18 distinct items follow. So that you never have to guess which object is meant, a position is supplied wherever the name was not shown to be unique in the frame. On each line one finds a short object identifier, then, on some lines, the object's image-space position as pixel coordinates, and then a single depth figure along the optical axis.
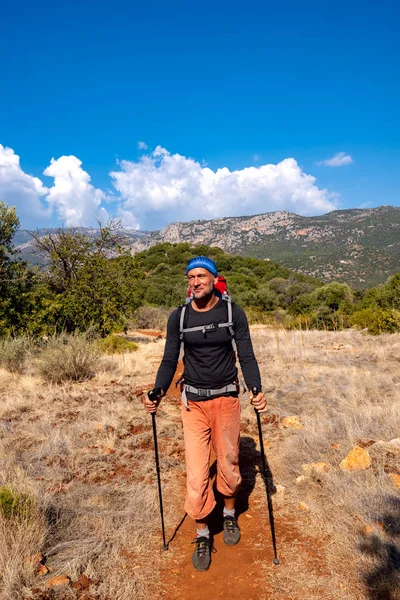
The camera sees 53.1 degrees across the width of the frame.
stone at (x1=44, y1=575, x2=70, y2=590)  2.89
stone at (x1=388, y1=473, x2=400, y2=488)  3.93
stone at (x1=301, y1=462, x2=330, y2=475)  4.46
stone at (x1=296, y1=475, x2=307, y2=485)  4.36
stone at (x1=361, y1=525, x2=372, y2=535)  3.31
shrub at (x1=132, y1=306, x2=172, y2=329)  25.61
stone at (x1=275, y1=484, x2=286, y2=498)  4.28
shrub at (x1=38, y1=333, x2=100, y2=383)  9.60
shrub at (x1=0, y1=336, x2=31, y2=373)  10.42
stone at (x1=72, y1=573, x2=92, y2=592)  2.93
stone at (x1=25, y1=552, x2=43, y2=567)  3.02
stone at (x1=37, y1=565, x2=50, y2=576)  3.00
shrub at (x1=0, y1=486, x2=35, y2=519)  3.34
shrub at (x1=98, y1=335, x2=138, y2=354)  13.68
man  3.41
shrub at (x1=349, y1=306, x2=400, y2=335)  14.67
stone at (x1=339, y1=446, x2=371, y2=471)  4.35
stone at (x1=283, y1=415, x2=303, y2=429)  6.15
